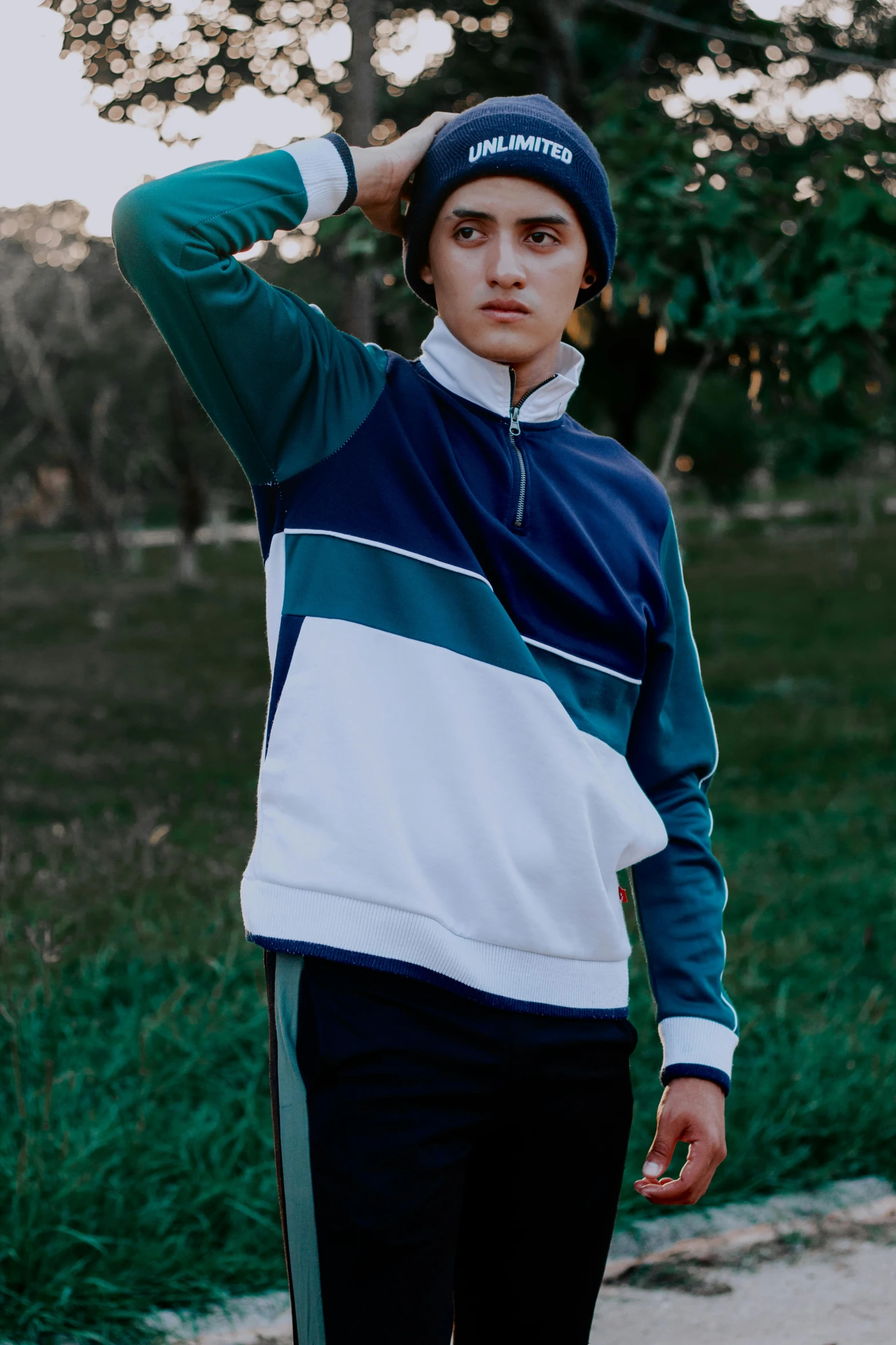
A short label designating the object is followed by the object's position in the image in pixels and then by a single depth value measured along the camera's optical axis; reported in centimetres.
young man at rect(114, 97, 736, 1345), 156
